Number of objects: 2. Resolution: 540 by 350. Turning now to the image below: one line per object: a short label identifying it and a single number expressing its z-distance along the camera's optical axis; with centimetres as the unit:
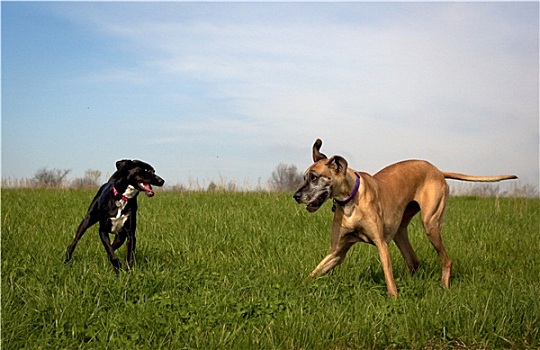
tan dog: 681
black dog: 745
